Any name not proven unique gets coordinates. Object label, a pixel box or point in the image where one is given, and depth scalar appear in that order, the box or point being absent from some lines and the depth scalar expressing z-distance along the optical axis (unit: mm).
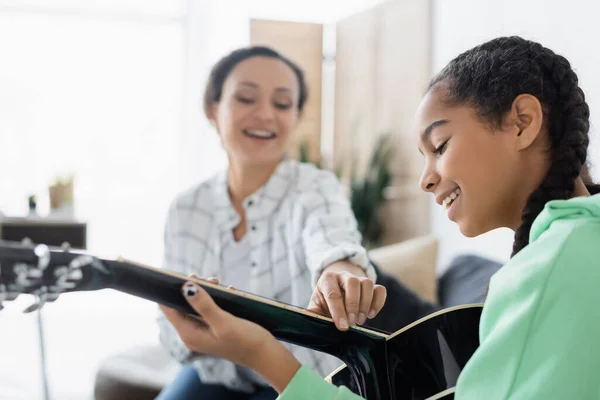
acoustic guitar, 840
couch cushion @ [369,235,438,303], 2535
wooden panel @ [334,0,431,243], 3512
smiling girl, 725
